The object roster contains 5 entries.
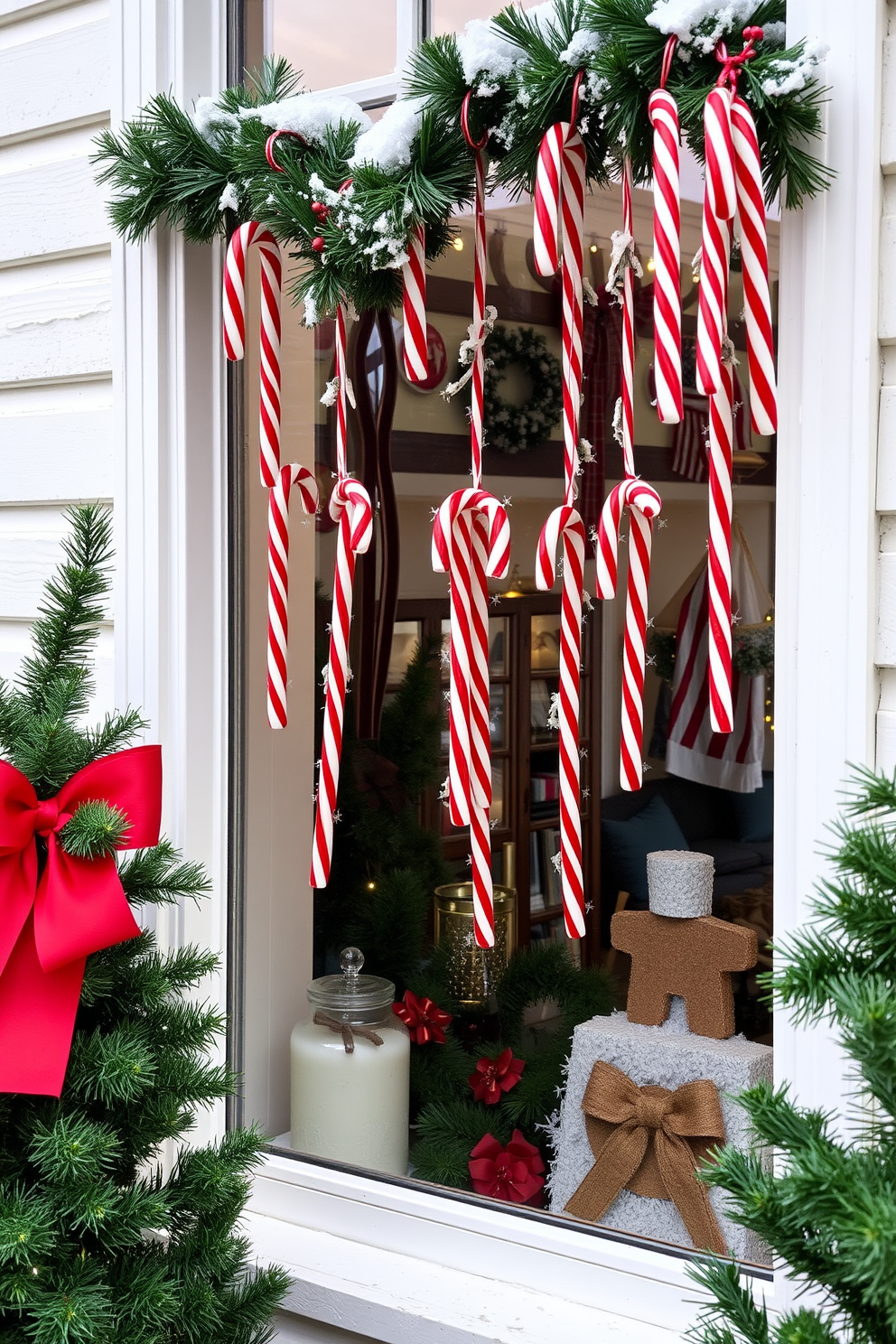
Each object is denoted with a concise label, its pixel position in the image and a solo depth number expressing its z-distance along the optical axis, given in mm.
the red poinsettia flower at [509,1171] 2821
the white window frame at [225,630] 2460
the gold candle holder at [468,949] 3084
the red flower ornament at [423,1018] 3008
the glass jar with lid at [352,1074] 2912
